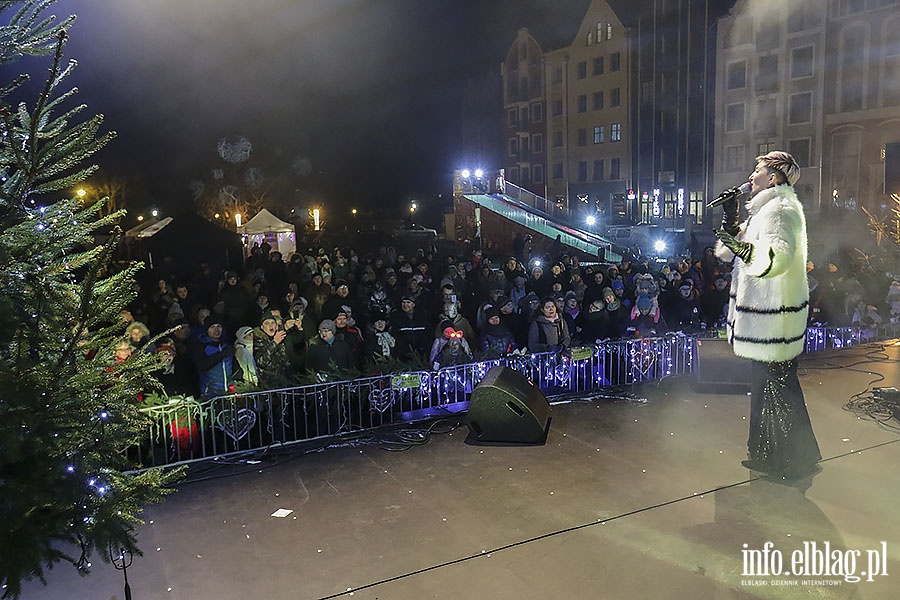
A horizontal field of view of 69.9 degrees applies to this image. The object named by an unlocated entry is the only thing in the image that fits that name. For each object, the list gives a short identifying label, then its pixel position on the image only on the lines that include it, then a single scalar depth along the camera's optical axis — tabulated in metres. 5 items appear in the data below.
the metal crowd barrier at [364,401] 6.93
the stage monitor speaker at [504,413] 6.91
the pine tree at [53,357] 2.73
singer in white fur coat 5.16
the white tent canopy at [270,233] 22.59
